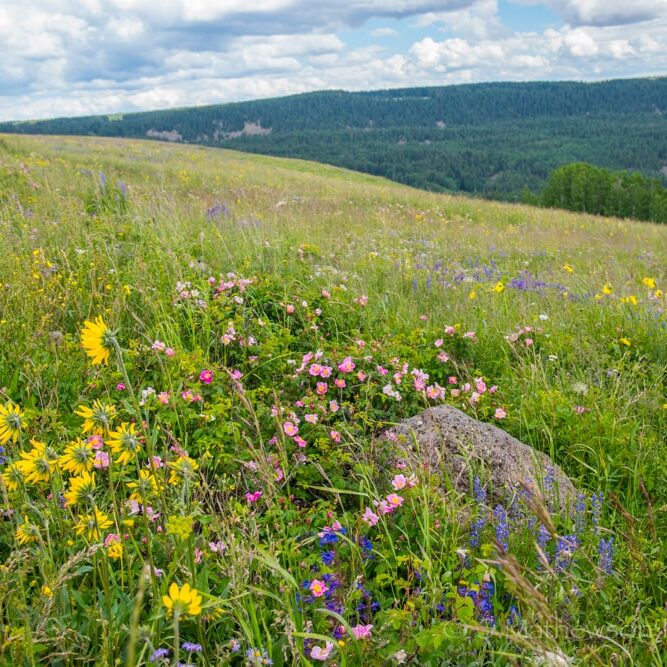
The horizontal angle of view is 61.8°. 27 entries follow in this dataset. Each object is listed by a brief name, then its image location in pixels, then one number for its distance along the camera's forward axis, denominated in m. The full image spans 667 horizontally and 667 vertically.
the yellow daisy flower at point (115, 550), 1.84
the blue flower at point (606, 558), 2.08
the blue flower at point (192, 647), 1.57
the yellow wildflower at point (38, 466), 1.54
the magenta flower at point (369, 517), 2.20
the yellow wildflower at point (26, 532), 1.60
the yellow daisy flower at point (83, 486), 1.54
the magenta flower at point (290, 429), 2.79
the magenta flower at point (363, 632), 1.75
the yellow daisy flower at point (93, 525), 1.58
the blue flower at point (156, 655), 1.42
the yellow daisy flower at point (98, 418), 1.43
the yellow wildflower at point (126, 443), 1.49
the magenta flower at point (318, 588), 1.88
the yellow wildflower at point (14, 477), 1.59
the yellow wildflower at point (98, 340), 1.46
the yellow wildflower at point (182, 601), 1.04
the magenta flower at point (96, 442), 2.18
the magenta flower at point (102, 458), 2.09
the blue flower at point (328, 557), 2.02
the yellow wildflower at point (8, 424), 1.45
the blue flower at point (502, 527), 2.13
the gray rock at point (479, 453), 2.61
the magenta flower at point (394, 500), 2.30
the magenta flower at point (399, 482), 2.39
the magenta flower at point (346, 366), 3.31
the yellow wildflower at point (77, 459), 1.45
